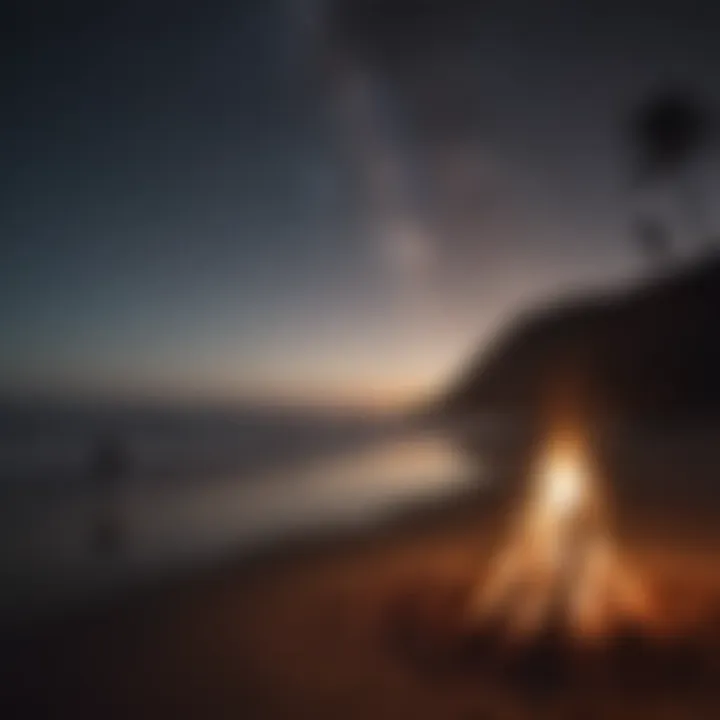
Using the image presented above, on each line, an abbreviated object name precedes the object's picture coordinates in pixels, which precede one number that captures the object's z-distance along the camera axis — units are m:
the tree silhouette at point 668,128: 33.72
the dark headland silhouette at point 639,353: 39.16
